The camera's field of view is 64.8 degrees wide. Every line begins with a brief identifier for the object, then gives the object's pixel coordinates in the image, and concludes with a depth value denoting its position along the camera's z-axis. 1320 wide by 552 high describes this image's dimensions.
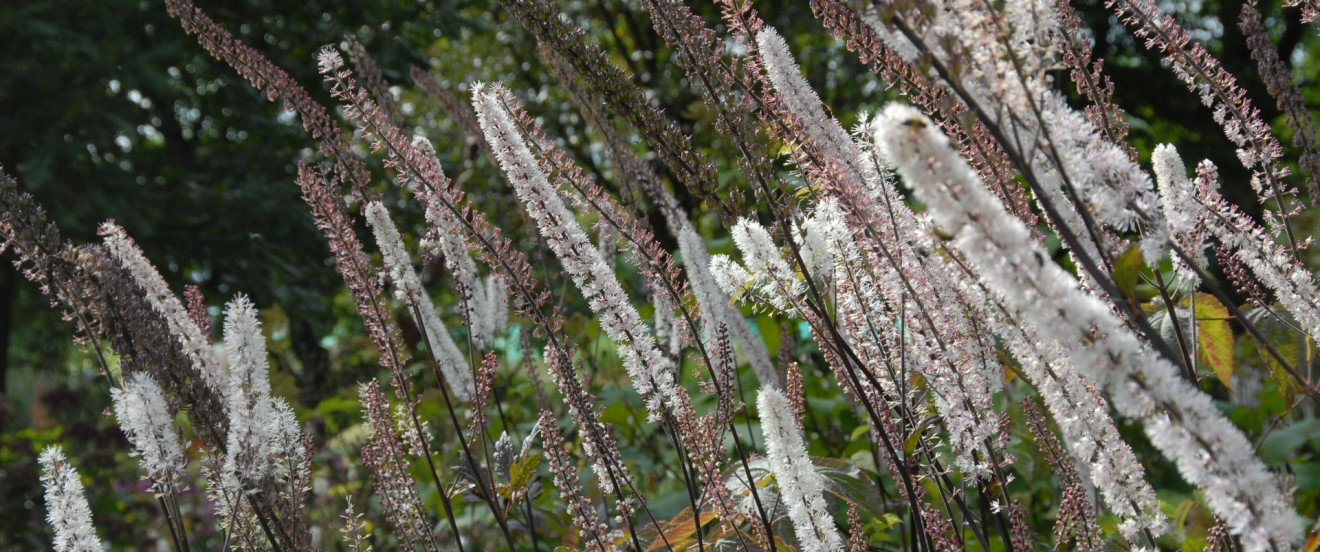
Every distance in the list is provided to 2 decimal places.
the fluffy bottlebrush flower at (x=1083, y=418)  1.70
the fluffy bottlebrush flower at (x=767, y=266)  2.30
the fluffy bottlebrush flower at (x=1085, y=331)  1.26
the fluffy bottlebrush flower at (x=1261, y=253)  2.15
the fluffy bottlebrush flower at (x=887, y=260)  2.03
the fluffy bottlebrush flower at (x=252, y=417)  2.25
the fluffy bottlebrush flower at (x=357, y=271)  2.45
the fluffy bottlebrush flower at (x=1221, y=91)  2.27
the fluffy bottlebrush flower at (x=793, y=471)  2.16
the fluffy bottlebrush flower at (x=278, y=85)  2.69
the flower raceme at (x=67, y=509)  2.31
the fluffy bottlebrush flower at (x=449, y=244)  2.52
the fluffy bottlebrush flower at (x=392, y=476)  2.78
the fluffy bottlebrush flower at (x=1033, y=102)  1.50
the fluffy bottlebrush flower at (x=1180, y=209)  2.09
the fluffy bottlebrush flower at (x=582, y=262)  2.16
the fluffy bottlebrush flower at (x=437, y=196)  2.41
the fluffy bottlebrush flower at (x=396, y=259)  2.51
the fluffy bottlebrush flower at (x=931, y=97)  1.92
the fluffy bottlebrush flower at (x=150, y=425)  2.23
